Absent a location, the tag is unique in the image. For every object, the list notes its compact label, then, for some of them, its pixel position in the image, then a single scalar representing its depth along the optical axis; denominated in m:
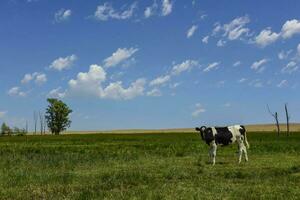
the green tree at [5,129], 188.50
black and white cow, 31.14
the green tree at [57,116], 174.25
